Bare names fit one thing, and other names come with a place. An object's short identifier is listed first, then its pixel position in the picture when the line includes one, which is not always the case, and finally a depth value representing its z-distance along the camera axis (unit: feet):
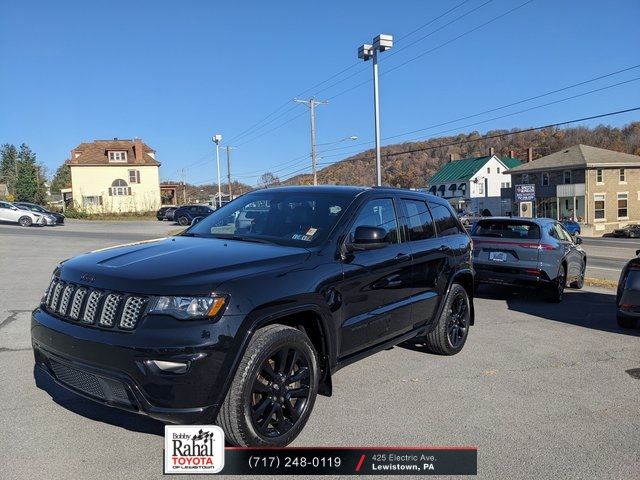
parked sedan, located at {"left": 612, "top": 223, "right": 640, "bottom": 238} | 169.01
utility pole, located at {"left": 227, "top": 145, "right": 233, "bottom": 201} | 217.64
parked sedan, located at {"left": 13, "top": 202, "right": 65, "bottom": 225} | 119.14
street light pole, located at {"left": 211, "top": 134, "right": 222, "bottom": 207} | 180.14
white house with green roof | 258.78
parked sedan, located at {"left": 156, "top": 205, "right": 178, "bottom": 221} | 160.01
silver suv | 30.71
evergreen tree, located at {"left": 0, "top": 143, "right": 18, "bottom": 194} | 366.63
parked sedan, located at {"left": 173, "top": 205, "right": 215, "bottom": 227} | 137.80
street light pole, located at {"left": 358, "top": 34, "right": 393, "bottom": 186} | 77.66
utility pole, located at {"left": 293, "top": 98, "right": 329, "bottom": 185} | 134.04
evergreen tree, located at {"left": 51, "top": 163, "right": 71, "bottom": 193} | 381.93
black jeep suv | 10.21
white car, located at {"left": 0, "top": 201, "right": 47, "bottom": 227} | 115.65
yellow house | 201.05
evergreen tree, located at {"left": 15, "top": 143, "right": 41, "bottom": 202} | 287.69
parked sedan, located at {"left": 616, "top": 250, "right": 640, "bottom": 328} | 22.21
